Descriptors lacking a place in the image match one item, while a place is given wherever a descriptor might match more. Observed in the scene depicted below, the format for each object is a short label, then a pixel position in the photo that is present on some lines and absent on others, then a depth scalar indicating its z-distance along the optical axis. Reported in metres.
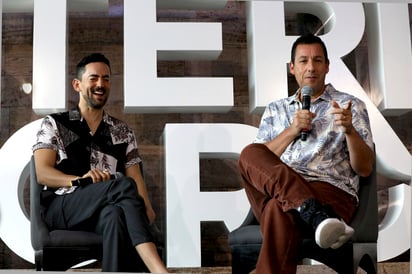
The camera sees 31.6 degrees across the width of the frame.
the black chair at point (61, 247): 2.96
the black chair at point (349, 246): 2.88
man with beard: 2.97
